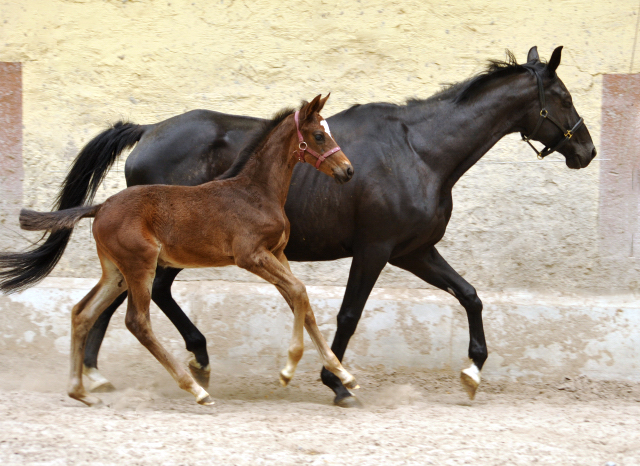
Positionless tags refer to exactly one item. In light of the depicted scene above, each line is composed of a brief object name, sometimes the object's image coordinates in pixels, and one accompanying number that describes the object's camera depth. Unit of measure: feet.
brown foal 21.71
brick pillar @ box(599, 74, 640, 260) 33.45
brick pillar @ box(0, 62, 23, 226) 34.96
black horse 24.97
